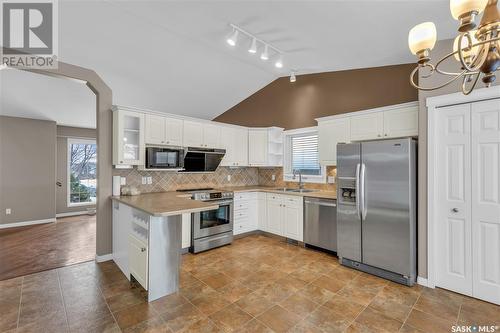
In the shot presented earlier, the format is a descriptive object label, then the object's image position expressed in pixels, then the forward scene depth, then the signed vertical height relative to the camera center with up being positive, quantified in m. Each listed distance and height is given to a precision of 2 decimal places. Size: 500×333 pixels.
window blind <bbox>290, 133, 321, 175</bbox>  4.82 +0.28
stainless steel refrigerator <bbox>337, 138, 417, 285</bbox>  2.87 -0.53
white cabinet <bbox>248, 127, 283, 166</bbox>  5.16 +0.46
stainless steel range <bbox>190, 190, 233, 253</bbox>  3.84 -0.97
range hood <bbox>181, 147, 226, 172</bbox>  4.28 +0.16
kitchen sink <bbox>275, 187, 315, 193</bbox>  4.60 -0.47
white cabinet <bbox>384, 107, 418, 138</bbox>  3.13 +0.62
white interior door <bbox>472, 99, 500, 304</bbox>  2.42 -0.34
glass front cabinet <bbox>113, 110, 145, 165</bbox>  3.45 +0.45
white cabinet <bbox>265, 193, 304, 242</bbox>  4.17 -0.91
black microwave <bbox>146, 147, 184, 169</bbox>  3.70 +0.16
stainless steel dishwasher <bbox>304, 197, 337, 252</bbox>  3.70 -0.92
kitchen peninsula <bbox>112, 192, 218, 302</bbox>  2.44 -0.83
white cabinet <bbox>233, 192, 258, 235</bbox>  4.53 -0.90
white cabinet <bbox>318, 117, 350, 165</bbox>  3.85 +0.52
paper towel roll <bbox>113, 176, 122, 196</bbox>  3.57 -0.27
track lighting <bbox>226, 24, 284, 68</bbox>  3.11 +1.82
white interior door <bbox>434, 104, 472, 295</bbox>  2.60 -0.38
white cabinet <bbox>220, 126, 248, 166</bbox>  4.84 +0.47
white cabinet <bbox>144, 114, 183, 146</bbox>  3.74 +0.61
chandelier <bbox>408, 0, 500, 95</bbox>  1.21 +0.76
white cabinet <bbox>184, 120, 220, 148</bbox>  4.23 +0.62
